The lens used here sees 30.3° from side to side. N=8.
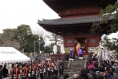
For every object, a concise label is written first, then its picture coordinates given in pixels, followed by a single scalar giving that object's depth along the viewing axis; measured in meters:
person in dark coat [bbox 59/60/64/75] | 21.23
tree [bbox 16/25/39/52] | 70.06
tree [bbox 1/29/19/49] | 61.85
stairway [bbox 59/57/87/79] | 21.53
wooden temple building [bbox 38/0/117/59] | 26.02
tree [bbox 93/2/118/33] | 7.93
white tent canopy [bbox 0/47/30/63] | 17.43
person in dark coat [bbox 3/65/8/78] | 17.47
